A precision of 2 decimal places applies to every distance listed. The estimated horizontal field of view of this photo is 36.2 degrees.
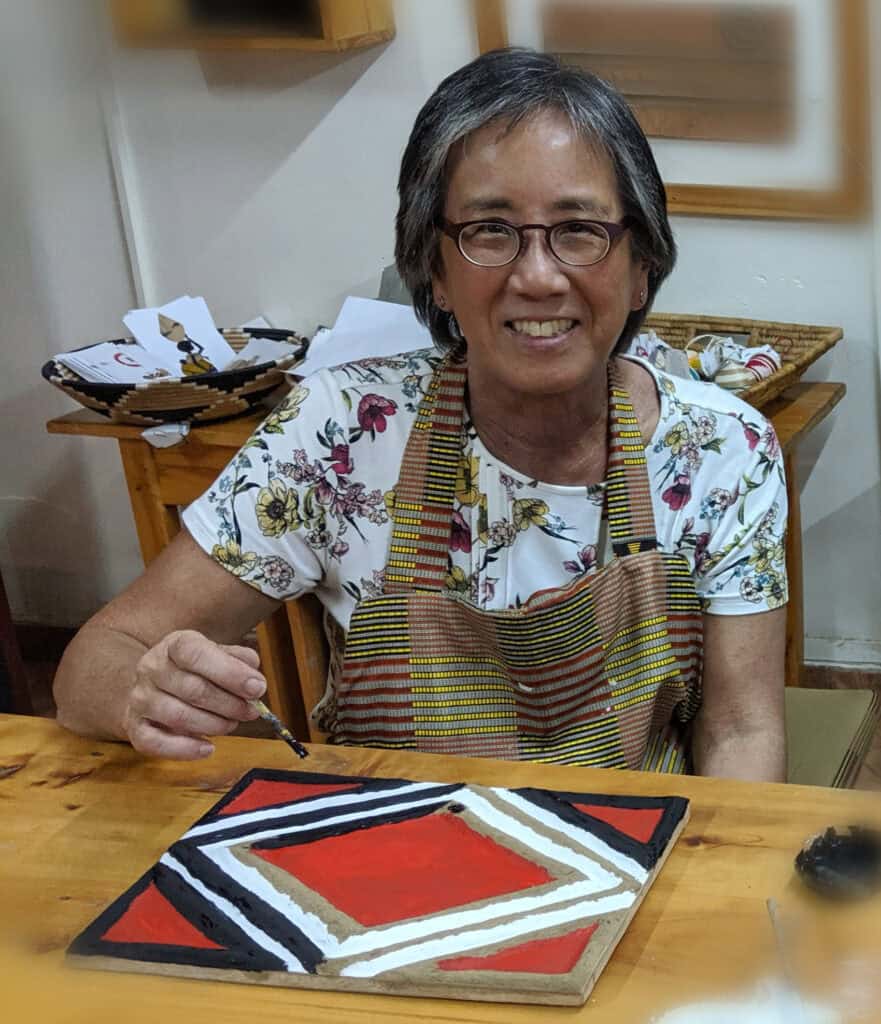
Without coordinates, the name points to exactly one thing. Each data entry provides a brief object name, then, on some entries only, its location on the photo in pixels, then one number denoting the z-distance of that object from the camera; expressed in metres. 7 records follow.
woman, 0.89
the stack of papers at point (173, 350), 1.66
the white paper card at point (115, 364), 1.62
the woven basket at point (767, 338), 1.37
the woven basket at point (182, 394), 1.58
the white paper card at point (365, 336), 1.48
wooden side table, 1.52
